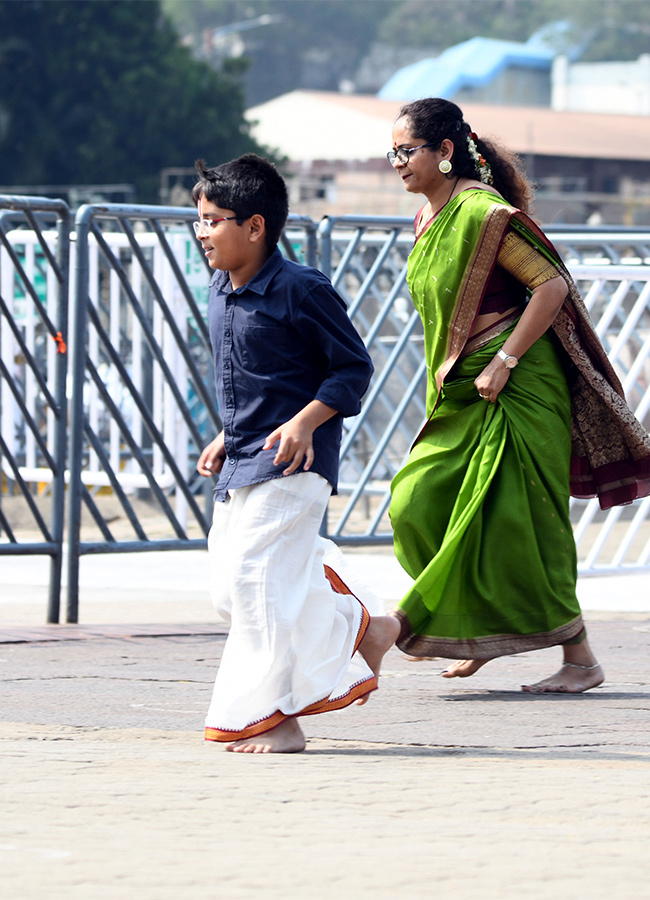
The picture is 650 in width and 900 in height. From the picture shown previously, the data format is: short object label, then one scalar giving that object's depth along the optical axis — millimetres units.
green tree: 71562
